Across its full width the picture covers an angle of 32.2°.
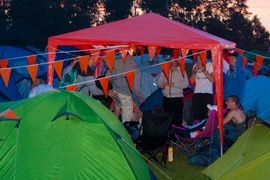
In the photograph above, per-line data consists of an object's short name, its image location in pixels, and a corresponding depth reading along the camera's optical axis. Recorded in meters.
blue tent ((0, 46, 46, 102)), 9.45
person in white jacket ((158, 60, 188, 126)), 8.13
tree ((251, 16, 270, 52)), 51.41
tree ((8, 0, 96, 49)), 32.03
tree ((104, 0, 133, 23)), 40.28
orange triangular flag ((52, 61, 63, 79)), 7.67
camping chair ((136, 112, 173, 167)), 6.75
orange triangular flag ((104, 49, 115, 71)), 7.59
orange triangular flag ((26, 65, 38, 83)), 7.36
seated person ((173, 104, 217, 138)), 7.29
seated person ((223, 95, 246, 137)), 7.02
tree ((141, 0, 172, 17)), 43.56
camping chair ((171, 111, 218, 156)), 6.94
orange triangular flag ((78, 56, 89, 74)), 7.52
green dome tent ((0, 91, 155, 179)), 4.25
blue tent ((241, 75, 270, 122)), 9.74
